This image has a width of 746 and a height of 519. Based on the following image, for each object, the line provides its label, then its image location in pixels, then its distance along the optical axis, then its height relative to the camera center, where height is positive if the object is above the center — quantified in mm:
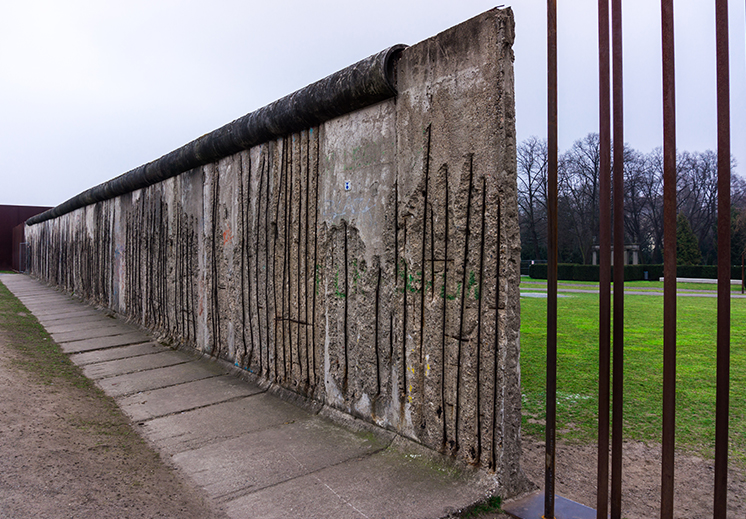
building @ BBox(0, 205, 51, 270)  26375 +1743
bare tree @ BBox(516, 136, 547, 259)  35344 +4354
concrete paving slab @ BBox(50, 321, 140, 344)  6605 -1060
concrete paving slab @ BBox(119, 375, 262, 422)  3778 -1147
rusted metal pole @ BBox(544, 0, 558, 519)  2088 -62
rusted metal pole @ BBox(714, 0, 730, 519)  1600 -11
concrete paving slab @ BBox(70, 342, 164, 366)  5410 -1105
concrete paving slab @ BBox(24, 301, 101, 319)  8941 -994
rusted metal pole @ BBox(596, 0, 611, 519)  1926 +77
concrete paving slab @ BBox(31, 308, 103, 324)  8258 -1016
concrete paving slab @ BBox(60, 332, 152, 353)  5992 -1081
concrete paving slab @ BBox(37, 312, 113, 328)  7867 -1031
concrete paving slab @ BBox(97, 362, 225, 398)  4348 -1135
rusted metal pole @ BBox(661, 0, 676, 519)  1714 -15
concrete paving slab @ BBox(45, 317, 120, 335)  7288 -1044
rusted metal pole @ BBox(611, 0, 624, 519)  1865 +14
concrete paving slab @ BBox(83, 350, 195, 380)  4879 -1120
